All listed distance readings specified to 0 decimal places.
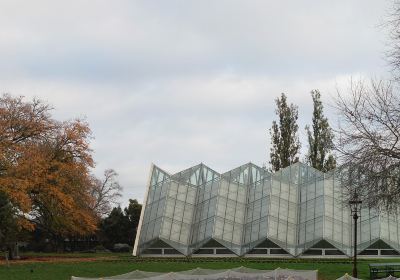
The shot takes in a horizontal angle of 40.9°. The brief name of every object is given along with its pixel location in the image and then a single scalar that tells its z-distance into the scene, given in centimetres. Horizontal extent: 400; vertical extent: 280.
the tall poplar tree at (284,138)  6012
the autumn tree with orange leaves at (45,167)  3797
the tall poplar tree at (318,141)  5719
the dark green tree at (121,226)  6881
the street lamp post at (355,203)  1958
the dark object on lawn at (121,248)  6588
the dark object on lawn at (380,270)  2351
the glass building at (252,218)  4303
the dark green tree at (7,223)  3494
